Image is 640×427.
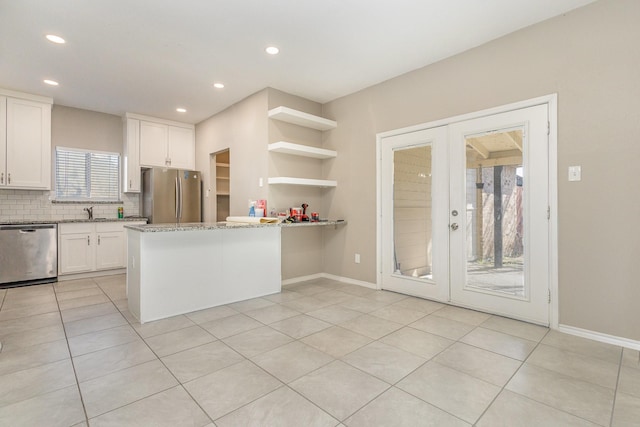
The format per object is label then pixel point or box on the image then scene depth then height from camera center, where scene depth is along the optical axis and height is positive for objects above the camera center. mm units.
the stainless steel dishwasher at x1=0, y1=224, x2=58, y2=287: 4215 -545
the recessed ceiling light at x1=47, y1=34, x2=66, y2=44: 3020 +1716
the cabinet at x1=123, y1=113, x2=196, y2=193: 5387 +1239
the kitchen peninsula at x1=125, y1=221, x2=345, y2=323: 2992 -556
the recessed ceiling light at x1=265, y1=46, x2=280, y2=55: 3287 +1736
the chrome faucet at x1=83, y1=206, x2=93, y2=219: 5267 +57
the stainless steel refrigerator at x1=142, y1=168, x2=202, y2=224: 5367 +331
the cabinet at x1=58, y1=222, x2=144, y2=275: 4676 -502
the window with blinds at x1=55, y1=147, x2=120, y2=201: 5145 +678
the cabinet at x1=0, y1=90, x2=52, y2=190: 4344 +1047
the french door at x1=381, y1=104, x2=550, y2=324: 2877 +0
